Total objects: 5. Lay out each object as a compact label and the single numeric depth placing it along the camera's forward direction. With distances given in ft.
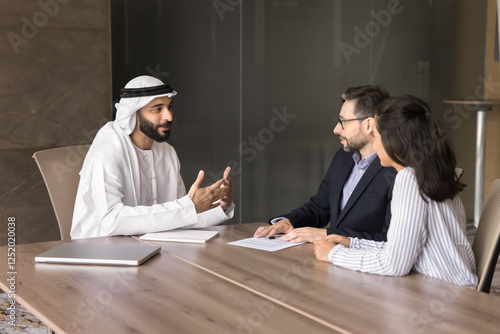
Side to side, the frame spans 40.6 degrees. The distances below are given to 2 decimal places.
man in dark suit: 10.52
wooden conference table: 6.14
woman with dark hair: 7.73
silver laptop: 8.27
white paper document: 9.34
